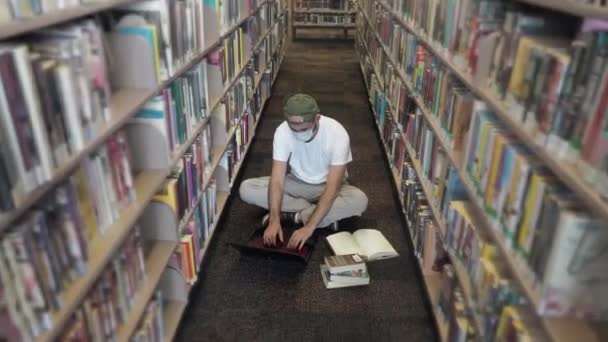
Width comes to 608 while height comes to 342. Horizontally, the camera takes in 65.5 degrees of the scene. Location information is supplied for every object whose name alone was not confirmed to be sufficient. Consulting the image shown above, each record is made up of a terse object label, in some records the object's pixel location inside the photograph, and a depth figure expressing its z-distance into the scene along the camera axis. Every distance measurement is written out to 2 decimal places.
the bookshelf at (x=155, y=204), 1.06
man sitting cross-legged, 2.37
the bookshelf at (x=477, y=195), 1.04
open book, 2.46
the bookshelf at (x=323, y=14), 8.23
